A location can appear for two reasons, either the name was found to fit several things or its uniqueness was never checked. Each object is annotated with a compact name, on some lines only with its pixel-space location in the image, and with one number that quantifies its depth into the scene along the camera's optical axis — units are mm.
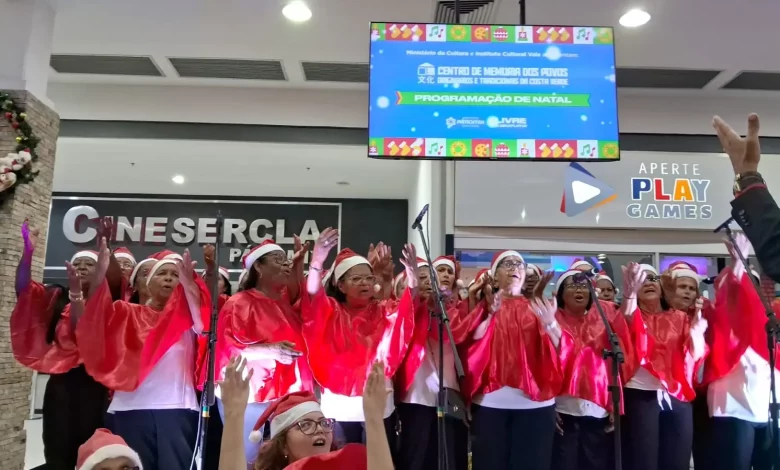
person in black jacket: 1042
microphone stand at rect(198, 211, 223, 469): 2455
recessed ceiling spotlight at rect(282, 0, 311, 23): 4199
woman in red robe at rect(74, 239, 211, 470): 2746
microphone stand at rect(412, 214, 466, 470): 2527
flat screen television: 3232
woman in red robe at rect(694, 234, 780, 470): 3256
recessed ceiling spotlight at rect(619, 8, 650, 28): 4238
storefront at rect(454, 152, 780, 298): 5367
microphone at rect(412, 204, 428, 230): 2628
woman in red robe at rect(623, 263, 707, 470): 3289
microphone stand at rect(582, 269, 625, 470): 2670
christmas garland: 3729
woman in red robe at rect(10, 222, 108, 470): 2975
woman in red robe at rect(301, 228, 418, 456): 2955
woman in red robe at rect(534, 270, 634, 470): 3260
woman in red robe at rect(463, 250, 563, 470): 3039
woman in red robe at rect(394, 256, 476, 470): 3074
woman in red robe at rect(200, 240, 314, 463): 2840
